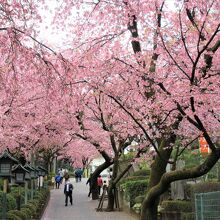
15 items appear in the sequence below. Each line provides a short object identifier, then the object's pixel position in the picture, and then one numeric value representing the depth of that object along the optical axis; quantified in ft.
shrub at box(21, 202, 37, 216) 52.25
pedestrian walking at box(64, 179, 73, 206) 77.05
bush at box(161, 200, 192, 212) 45.47
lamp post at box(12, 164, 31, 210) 54.24
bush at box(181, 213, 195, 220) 40.27
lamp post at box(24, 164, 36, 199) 60.81
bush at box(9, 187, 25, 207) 55.43
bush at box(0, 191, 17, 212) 46.32
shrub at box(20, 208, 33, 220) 46.55
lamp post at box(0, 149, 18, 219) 50.03
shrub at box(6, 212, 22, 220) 39.47
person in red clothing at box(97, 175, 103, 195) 93.86
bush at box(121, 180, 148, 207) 64.13
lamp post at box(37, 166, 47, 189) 86.28
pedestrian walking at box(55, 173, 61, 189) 124.12
